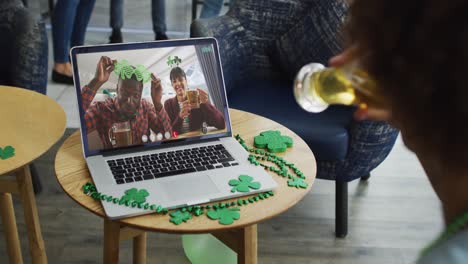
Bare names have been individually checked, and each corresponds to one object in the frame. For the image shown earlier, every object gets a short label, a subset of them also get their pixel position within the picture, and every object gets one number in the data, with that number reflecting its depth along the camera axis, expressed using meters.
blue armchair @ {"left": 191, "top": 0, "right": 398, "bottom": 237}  1.77
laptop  1.22
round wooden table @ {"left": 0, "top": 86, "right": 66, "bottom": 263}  1.27
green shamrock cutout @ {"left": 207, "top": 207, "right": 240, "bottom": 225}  1.08
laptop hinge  1.29
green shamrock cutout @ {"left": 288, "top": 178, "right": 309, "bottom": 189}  1.21
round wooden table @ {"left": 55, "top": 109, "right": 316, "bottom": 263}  1.07
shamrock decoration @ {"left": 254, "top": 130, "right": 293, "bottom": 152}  1.36
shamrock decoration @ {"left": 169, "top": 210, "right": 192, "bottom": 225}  1.07
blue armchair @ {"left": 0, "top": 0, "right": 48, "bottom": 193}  1.94
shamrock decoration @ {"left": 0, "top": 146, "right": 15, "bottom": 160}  1.22
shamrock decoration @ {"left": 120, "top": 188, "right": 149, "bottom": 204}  1.11
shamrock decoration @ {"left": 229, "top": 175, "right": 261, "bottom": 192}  1.17
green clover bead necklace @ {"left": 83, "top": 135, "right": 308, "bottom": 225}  1.09
